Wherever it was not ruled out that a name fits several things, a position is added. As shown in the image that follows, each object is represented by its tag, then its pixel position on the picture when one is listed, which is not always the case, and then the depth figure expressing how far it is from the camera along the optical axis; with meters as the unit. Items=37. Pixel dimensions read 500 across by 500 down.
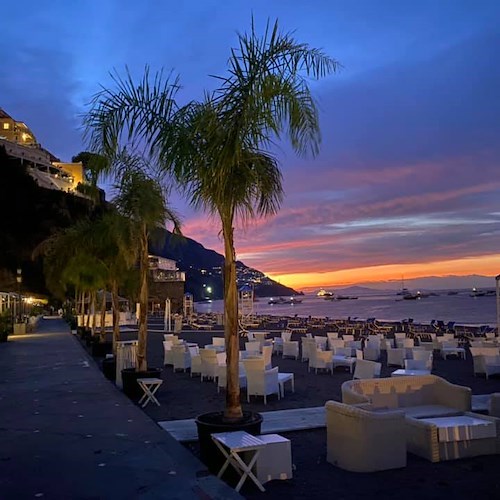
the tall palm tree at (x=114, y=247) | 11.34
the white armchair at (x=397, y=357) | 14.37
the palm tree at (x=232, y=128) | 5.23
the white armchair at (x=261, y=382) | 9.62
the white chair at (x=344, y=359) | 13.44
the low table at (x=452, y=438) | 5.80
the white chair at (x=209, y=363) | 12.24
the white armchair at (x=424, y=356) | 12.35
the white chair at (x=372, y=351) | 15.86
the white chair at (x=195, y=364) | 12.85
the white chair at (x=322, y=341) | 17.05
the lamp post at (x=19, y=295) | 31.35
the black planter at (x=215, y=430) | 5.41
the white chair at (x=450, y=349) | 16.12
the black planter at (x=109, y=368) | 12.53
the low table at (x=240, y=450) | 4.86
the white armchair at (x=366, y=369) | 10.06
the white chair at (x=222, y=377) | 10.57
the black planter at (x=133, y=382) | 10.05
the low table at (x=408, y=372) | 10.36
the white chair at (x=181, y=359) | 13.93
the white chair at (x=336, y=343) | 15.88
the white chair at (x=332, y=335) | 18.10
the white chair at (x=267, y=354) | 12.56
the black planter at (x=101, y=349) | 18.09
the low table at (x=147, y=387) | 9.28
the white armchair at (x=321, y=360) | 13.31
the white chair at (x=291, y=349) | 16.48
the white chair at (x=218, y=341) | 16.70
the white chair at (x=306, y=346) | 14.18
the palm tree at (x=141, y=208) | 10.52
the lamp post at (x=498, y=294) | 17.96
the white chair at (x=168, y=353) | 14.96
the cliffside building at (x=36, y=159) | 91.44
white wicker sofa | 6.68
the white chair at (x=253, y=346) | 14.88
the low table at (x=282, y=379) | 10.20
